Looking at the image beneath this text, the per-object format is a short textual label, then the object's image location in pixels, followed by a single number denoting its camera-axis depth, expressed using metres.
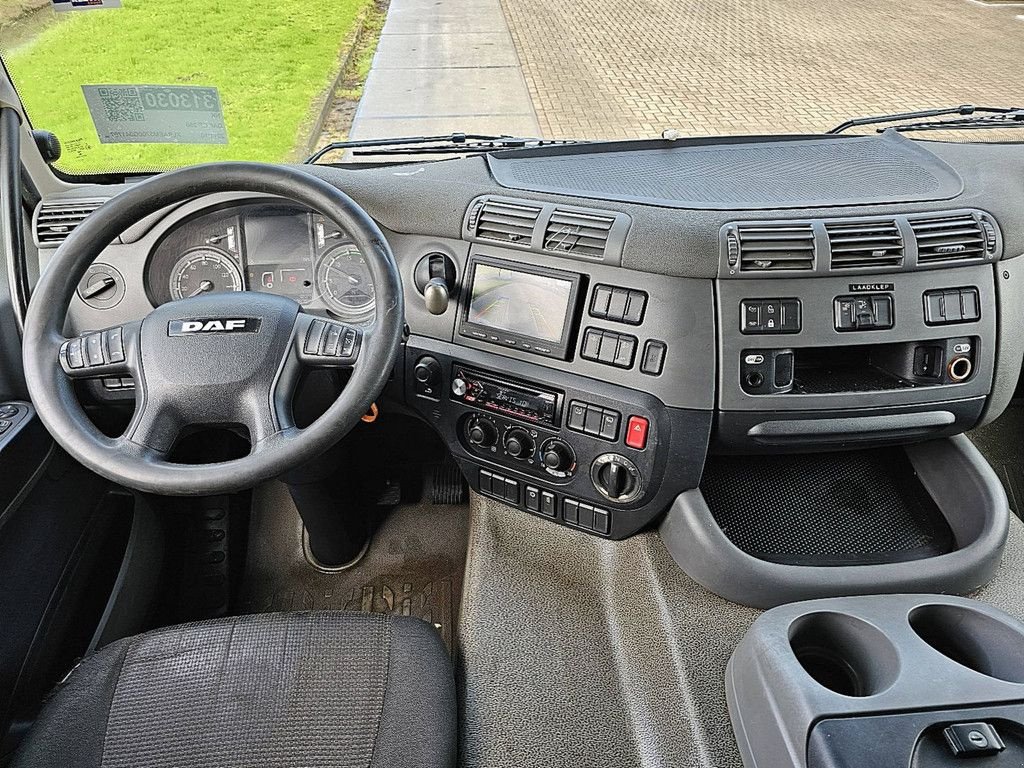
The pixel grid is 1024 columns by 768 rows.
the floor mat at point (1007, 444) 2.24
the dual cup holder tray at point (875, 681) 1.03
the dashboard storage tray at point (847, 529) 1.45
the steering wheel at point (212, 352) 1.11
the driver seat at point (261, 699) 1.24
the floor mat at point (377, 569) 2.11
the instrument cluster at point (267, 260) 1.62
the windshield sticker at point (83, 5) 1.49
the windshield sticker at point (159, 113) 1.69
